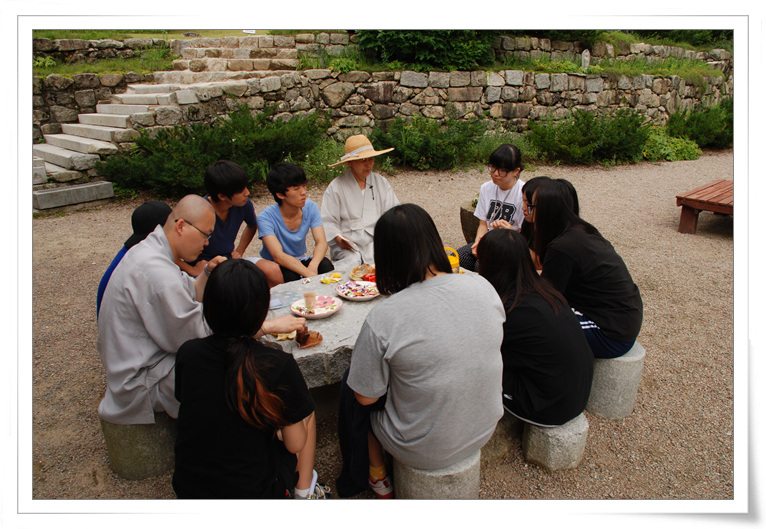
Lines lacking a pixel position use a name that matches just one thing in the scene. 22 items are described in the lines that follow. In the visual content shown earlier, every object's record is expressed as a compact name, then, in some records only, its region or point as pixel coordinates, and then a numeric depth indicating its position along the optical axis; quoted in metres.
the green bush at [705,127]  12.05
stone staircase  7.63
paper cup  2.97
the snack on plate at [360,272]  3.52
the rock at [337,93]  10.41
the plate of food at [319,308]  2.91
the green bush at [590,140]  10.30
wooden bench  6.00
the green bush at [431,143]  9.46
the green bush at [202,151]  7.46
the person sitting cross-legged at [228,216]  3.63
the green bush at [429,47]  10.50
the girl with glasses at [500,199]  4.27
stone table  2.62
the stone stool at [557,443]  2.58
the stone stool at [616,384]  2.92
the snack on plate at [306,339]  2.63
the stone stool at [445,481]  2.20
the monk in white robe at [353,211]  4.34
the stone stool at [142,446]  2.55
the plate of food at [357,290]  3.13
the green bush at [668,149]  11.28
